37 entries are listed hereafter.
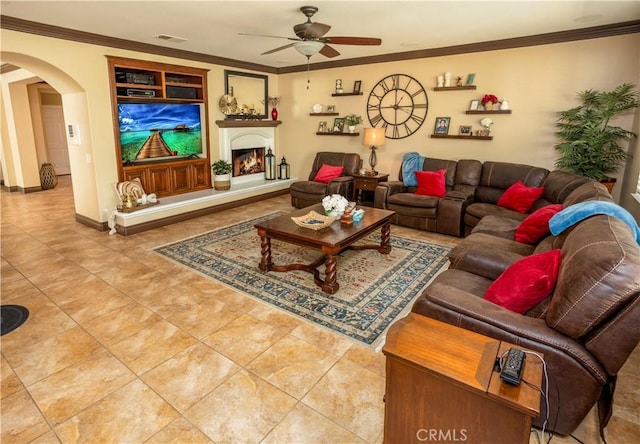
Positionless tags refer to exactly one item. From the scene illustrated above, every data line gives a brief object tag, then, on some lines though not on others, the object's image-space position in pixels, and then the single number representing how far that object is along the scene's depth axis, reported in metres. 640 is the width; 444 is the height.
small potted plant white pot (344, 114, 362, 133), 6.56
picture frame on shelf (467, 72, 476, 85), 5.37
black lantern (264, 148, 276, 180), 7.72
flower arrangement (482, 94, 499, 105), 5.19
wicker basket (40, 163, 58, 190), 8.00
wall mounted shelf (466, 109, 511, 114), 5.19
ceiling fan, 3.45
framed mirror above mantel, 6.77
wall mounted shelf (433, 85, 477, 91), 5.38
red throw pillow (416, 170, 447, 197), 5.32
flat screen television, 5.41
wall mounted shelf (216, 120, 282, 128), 6.65
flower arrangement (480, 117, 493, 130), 5.33
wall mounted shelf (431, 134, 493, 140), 5.38
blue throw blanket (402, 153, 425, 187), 5.73
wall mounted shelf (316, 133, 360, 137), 6.69
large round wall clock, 5.96
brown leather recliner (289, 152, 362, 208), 6.02
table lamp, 5.98
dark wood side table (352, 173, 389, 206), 6.00
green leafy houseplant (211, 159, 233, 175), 6.53
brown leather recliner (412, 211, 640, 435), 1.50
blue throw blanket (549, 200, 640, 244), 2.14
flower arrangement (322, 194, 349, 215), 3.87
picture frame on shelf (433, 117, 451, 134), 5.75
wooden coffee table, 3.36
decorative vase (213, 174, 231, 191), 6.54
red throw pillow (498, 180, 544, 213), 4.50
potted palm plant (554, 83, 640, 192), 4.24
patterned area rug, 3.04
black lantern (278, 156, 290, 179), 7.89
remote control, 1.25
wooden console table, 1.25
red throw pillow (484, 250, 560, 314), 1.83
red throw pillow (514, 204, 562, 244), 3.05
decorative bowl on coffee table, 3.63
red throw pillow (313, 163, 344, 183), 6.43
